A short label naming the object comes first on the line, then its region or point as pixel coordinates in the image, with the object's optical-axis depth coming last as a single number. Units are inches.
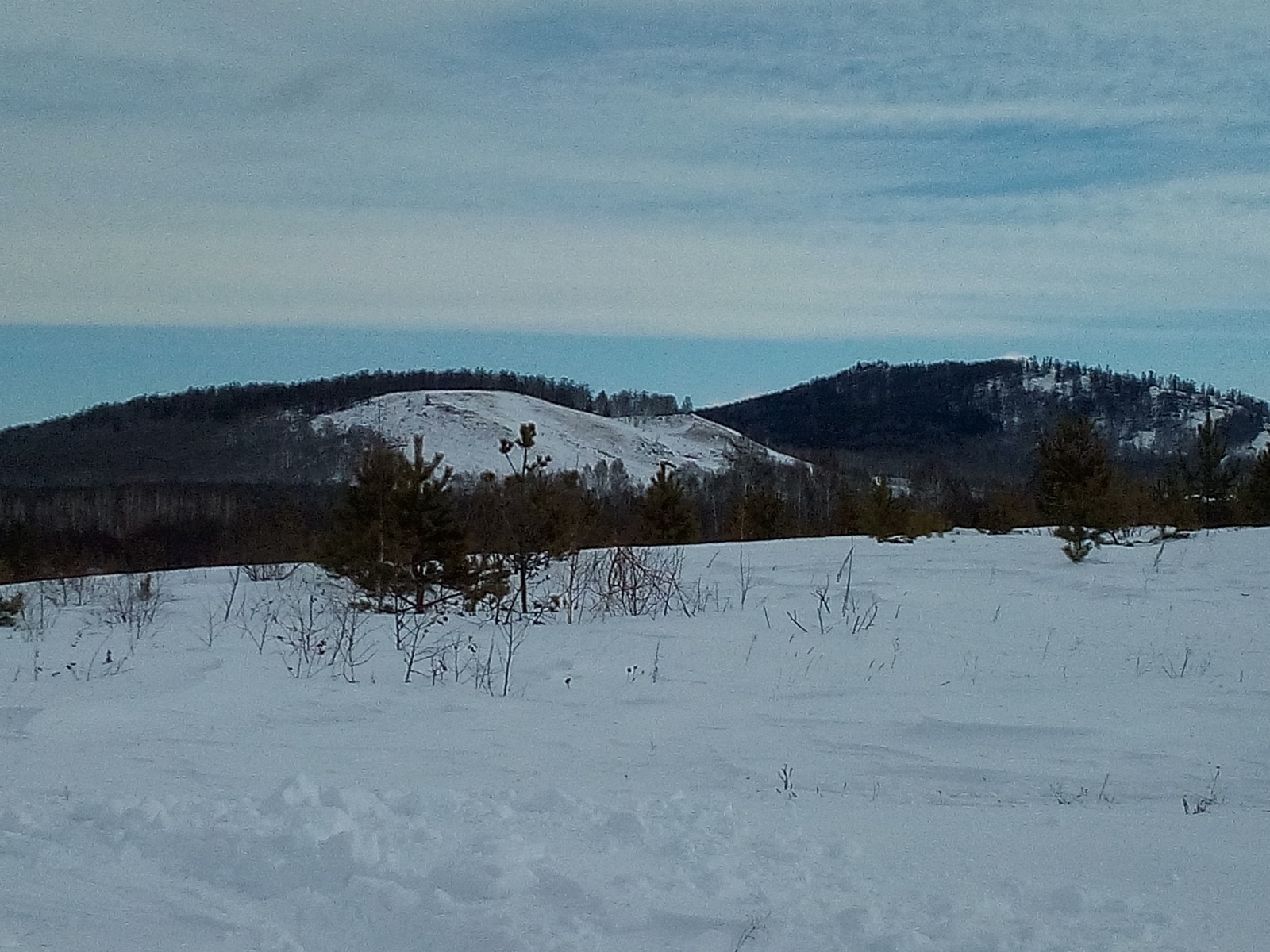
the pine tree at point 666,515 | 1073.5
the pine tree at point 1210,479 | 1307.8
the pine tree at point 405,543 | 489.1
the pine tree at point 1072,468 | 748.6
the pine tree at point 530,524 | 510.6
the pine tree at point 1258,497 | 1200.2
